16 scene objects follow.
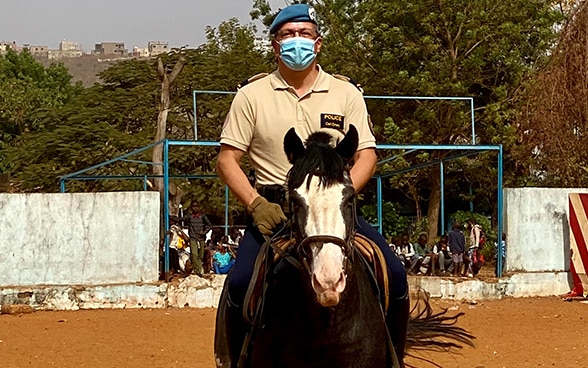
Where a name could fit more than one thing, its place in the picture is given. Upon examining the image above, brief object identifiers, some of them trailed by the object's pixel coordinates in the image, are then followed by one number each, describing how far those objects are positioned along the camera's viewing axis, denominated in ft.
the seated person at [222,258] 57.67
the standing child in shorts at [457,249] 58.08
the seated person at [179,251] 54.24
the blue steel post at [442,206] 62.95
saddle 14.26
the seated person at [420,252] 62.18
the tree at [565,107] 65.16
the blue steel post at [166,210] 48.34
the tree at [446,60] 83.10
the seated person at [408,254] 62.49
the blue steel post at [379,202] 66.07
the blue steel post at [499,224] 50.76
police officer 15.55
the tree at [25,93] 137.39
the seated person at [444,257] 60.54
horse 12.13
